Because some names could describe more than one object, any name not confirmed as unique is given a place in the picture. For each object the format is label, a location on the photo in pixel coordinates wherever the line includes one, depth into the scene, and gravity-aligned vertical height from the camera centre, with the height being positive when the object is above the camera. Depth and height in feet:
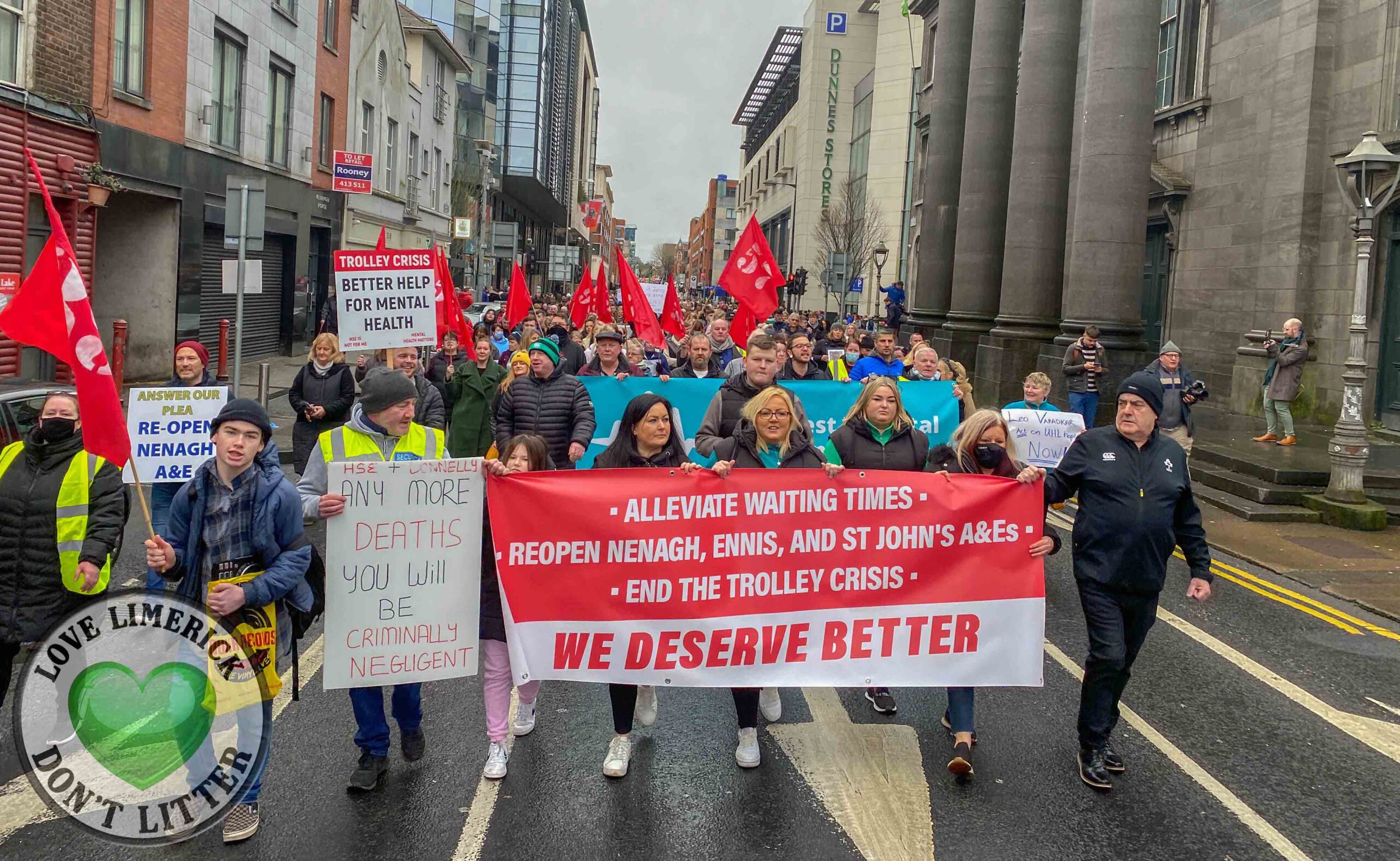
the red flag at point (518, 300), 59.88 +3.21
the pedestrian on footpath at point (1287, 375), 53.47 +1.39
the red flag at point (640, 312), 47.73 +2.34
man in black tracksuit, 17.35 -2.25
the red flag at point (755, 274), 46.52 +4.08
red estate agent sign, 56.08 +8.82
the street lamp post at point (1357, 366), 41.60 +1.58
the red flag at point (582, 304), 63.67 +3.31
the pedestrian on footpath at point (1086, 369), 53.62 +1.10
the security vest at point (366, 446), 17.33 -1.46
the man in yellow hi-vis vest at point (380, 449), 16.62 -1.51
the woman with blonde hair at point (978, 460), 18.44 -1.30
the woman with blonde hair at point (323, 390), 34.09 -1.24
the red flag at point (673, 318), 58.90 +2.65
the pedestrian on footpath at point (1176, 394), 44.42 +0.19
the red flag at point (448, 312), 47.80 +1.86
